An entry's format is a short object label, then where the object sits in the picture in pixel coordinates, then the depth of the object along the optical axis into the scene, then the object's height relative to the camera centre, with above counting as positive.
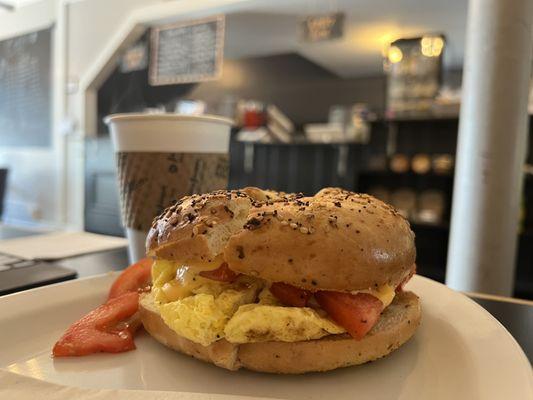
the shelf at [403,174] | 1.09 -0.03
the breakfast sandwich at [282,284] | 0.19 -0.06
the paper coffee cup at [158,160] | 0.30 +0.00
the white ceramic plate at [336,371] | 0.17 -0.09
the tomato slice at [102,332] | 0.21 -0.09
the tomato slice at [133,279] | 0.27 -0.08
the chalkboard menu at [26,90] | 1.59 +0.22
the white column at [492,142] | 0.41 +0.02
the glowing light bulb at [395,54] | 1.18 +0.29
